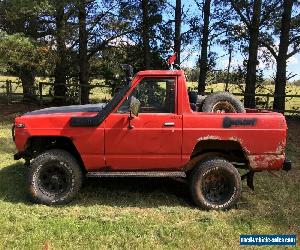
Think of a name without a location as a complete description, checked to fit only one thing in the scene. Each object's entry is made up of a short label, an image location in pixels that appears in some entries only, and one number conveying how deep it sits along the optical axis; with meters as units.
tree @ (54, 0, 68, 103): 18.68
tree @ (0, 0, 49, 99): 15.41
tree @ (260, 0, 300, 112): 18.39
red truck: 6.84
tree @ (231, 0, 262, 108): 18.70
